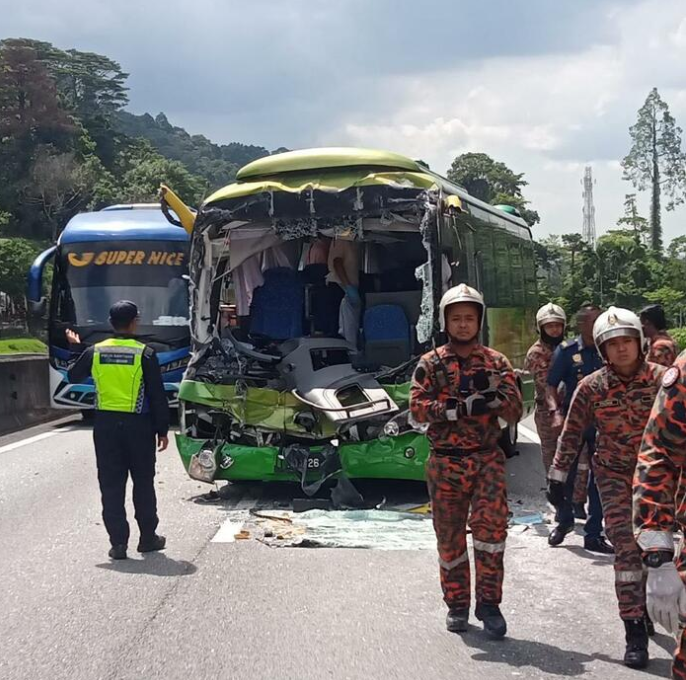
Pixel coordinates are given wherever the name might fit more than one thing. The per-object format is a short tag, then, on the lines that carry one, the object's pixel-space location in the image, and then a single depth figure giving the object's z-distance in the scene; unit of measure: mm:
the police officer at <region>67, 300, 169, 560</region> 7629
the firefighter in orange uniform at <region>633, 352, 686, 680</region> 3234
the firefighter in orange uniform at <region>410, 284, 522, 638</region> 5664
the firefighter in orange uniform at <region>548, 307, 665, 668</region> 5504
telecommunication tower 74738
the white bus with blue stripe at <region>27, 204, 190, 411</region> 16062
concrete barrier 16234
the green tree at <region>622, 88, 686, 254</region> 62156
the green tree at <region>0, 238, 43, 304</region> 53906
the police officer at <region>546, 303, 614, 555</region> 7559
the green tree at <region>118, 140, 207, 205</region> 73938
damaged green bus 9195
